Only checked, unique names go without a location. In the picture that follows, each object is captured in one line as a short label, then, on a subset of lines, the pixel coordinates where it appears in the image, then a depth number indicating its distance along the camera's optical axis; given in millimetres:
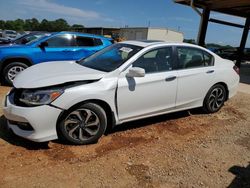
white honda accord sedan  2488
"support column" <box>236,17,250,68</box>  9328
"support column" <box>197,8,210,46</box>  8724
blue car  4985
